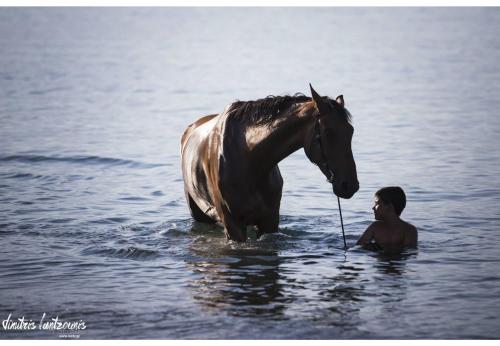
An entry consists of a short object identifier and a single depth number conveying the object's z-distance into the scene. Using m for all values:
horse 16.80
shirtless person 19.08
